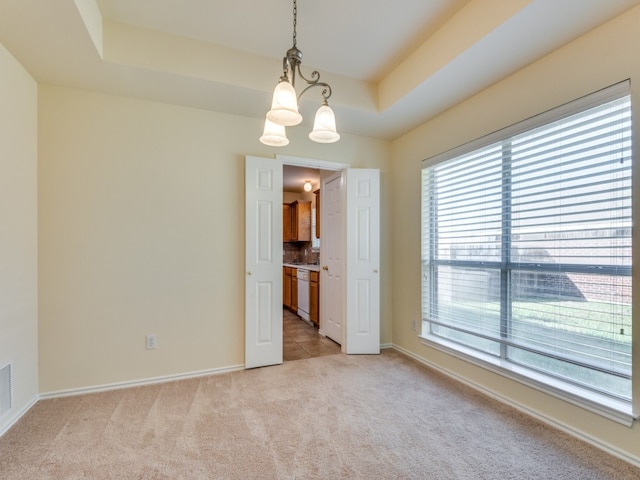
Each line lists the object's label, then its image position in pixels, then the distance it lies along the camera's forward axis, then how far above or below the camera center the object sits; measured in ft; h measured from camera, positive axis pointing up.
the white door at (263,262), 10.03 -0.71
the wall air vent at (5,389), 6.55 -3.25
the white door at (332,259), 12.48 -0.78
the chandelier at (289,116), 4.91 +2.20
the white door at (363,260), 11.52 -0.75
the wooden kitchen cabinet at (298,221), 20.76 +1.42
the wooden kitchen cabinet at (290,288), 18.41 -3.00
